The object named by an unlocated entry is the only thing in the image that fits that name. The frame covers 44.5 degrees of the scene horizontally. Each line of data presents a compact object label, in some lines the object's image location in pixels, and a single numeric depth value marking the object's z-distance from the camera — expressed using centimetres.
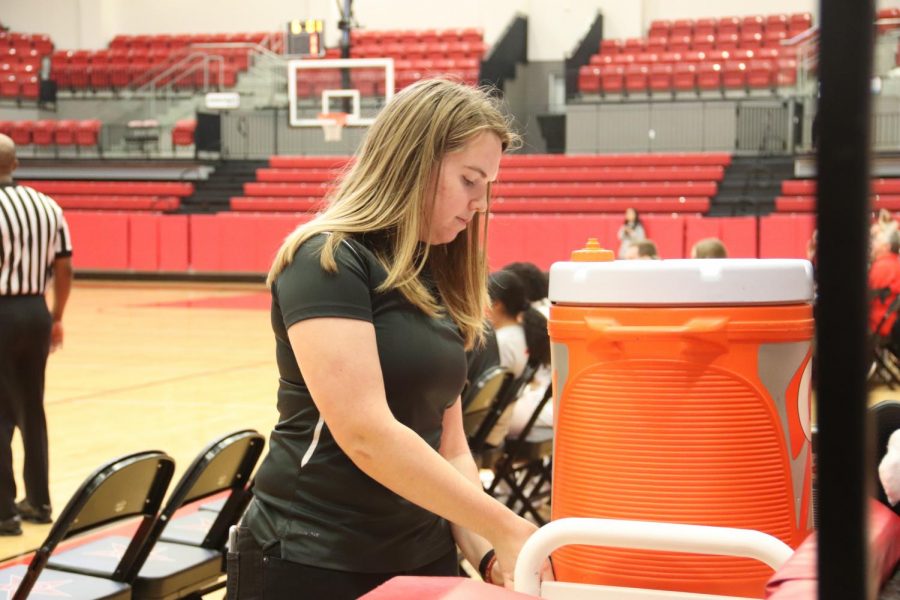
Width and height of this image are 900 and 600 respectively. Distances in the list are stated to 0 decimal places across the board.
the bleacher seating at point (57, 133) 2148
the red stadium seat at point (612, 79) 1980
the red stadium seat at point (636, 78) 1967
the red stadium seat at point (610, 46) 2086
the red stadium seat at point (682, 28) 2081
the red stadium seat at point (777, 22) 1984
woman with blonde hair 158
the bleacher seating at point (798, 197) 1606
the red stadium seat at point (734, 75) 1903
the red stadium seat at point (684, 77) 1934
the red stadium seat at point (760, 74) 1898
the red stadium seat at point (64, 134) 2147
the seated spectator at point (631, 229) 1527
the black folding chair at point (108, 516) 267
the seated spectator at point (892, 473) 175
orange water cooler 165
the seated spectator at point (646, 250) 800
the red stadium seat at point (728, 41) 2009
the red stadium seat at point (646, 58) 2002
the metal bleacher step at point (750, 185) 1700
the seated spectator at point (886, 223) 1007
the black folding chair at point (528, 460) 475
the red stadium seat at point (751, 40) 1986
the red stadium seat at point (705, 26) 2066
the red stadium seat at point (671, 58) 1984
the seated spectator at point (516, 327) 496
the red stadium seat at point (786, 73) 1869
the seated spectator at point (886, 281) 841
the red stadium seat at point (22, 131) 2155
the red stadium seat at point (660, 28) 2095
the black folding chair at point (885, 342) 827
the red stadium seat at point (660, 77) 1952
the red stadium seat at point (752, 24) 2011
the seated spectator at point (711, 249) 651
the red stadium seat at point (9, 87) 2275
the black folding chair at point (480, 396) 438
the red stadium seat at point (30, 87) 2284
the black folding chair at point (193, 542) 307
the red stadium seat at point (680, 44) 2042
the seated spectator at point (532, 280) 521
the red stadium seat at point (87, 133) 2150
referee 488
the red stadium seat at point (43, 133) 2147
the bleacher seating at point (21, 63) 2283
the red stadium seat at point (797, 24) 1953
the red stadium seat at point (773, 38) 1964
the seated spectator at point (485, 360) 457
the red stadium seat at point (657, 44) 2050
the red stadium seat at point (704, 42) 2027
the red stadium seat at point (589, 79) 1994
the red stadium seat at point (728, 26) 2039
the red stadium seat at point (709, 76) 1916
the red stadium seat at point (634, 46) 2073
